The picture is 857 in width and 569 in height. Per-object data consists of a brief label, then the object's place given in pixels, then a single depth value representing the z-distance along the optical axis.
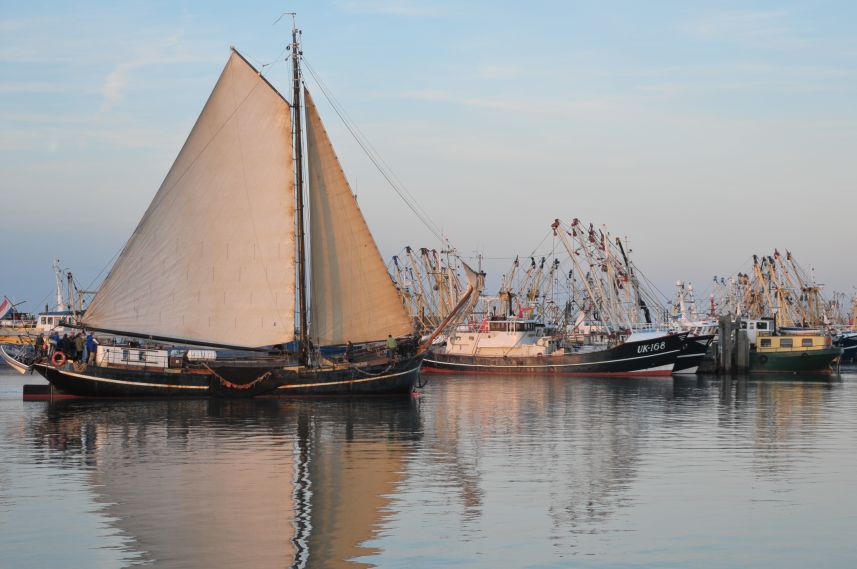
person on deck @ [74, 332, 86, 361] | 60.34
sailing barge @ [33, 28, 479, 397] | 59.66
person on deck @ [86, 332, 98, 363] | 60.72
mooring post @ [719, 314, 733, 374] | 114.52
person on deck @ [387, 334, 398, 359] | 60.31
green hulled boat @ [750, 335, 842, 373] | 114.06
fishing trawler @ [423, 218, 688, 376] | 110.50
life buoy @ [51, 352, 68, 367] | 60.00
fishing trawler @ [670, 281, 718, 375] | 114.69
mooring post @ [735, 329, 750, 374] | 114.62
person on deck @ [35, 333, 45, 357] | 62.19
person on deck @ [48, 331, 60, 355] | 60.78
